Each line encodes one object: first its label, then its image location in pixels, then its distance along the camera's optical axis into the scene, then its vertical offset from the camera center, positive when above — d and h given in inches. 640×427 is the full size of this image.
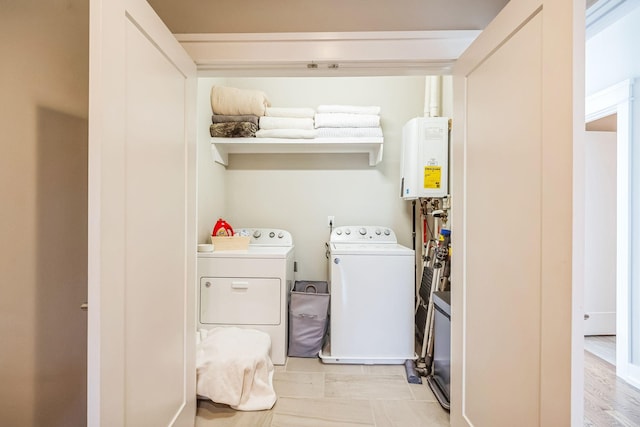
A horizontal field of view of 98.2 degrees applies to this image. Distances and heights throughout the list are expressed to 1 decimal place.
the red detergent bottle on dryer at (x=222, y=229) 88.7 -5.5
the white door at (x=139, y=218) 27.9 -0.8
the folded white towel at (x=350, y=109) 96.3 +36.3
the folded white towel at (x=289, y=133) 93.1 +26.9
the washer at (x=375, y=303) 81.7 -26.4
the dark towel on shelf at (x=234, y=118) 94.1 +32.2
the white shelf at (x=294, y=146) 93.7 +23.9
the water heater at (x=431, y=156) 81.7 +17.2
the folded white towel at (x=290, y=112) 95.7 +35.1
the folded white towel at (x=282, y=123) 94.0 +30.6
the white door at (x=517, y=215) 26.9 +0.0
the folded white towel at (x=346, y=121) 94.2 +31.6
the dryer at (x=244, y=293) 81.7 -23.7
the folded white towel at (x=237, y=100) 93.7 +38.1
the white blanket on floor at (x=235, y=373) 60.9 -36.3
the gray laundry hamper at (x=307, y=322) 86.5 -33.9
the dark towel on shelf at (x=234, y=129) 93.0 +28.1
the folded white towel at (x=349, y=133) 94.2 +27.5
